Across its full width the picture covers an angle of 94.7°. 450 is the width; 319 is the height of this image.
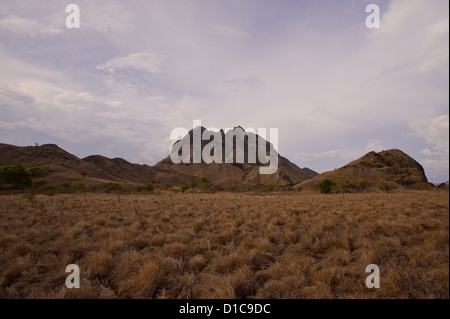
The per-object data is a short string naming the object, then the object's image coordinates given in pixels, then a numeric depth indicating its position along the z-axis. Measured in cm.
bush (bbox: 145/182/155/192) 3882
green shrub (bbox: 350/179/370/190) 3648
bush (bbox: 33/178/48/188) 4149
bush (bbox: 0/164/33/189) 3647
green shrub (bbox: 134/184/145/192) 3714
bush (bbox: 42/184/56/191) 3099
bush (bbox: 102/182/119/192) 3516
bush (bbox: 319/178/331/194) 3769
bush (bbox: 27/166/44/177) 5241
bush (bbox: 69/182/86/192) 3019
